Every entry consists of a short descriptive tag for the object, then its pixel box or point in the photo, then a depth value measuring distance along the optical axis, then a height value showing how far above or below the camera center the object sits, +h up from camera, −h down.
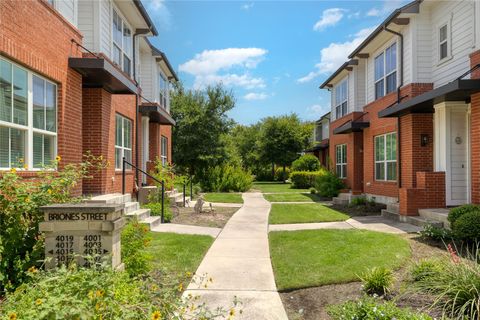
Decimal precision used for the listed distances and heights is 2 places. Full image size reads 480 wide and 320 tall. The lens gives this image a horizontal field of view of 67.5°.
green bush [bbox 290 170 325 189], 28.02 -1.30
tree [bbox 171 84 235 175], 25.34 +2.38
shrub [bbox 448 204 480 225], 7.82 -1.09
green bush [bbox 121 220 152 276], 4.71 -1.18
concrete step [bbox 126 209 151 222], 9.18 -1.36
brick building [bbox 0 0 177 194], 6.03 +1.75
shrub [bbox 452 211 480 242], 7.02 -1.29
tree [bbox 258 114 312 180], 37.78 +2.26
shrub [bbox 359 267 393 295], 4.57 -1.53
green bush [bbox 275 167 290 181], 41.50 -1.33
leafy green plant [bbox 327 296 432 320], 3.33 -1.45
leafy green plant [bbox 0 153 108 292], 4.03 -0.71
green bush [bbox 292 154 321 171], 29.59 -0.13
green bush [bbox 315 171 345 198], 18.16 -1.14
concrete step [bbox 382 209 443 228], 9.16 -1.62
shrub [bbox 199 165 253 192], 23.77 -1.19
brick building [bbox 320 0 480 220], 9.52 +1.67
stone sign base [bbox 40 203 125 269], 4.16 -0.79
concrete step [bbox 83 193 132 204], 8.24 -0.87
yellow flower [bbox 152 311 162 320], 2.54 -1.09
